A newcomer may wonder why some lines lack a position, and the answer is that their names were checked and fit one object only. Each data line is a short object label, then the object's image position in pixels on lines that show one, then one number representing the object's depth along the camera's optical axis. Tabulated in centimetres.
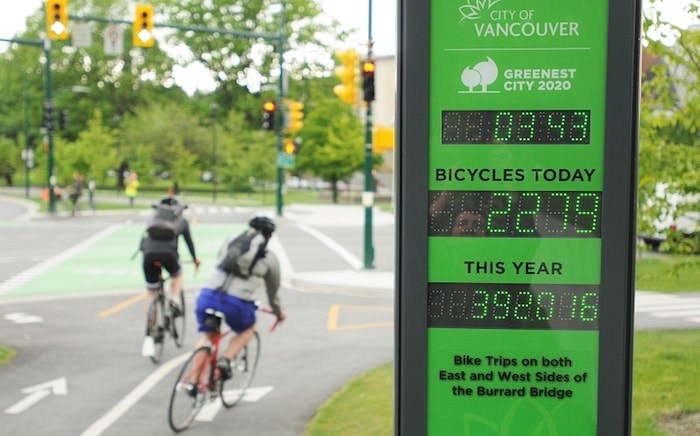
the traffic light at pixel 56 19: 1934
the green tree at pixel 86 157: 4547
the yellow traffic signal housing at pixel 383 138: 2359
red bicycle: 747
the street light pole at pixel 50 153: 3712
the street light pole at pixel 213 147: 5982
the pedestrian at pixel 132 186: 4541
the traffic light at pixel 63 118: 3891
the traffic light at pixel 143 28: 2125
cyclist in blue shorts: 756
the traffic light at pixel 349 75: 1959
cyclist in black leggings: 993
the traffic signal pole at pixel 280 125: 3334
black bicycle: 1007
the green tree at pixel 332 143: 5594
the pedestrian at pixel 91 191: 4142
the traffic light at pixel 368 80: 1891
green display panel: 406
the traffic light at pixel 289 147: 3322
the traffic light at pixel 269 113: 3023
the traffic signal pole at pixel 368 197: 1958
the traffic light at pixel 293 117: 3192
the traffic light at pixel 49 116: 3697
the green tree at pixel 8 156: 6612
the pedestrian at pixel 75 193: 3794
